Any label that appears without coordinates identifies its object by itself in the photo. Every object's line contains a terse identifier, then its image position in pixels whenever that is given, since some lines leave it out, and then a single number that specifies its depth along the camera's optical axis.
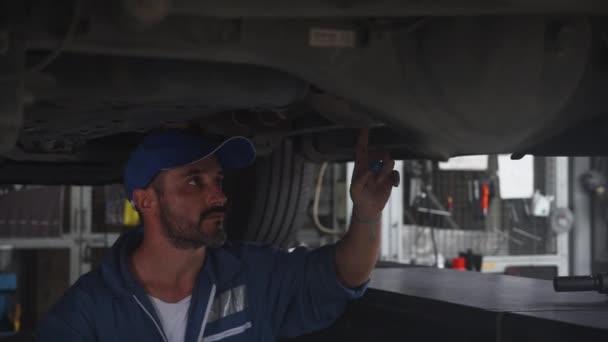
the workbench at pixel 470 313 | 1.78
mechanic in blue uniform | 1.96
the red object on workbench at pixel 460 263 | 5.57
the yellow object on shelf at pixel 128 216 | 5.17
